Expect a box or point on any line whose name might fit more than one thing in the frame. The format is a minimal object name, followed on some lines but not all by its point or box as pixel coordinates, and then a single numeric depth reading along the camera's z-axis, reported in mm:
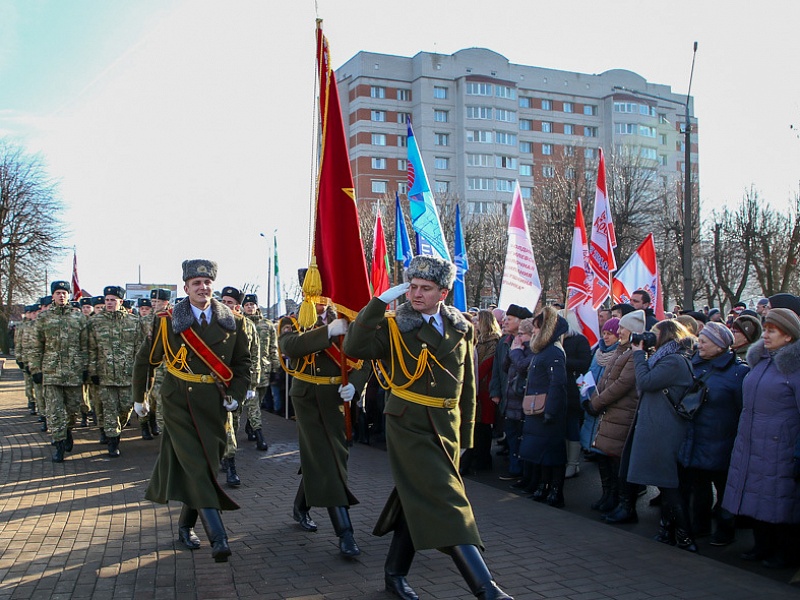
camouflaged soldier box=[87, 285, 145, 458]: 11594
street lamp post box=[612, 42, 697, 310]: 17828
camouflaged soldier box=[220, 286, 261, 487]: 8938
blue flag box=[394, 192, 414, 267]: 14891
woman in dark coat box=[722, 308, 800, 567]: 6000
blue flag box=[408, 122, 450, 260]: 11539
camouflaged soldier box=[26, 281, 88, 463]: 10820
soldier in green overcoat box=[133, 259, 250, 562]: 6184
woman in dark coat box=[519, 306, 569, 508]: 8234
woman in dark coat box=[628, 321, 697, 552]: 6734
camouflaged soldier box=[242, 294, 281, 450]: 12391
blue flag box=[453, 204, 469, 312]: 11734
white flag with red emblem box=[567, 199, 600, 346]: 11156
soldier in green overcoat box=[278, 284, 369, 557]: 6188
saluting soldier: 4848
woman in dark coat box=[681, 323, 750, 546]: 6863
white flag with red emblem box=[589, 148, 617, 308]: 12672
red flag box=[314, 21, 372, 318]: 6246
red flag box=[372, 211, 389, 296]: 14109
